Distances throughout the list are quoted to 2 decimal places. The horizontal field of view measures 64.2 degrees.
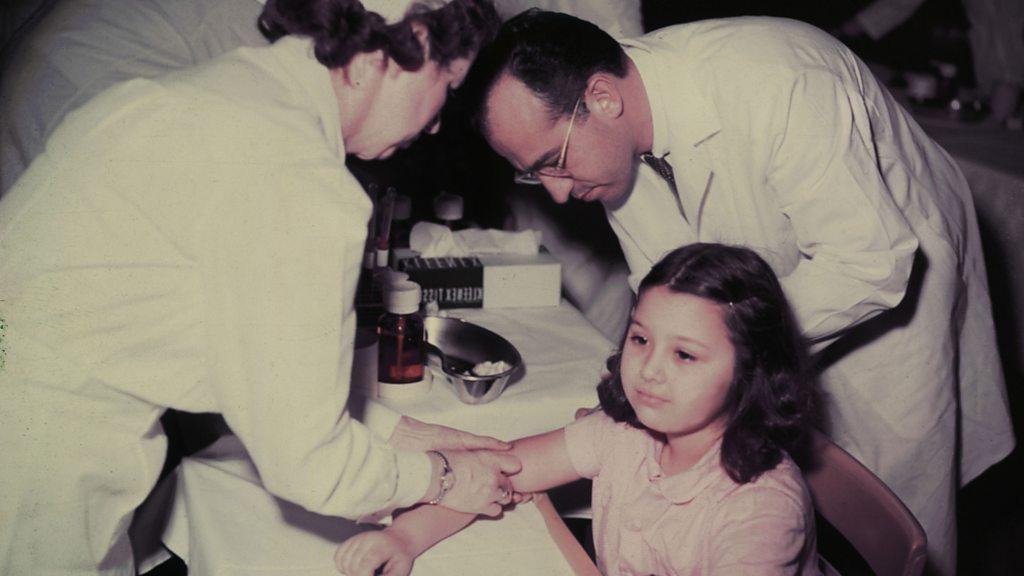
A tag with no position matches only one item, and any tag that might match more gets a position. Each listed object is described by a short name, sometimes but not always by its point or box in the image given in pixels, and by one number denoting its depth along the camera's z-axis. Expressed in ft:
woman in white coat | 3.18
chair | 3.72
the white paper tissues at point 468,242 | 6.65
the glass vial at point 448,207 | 7.54
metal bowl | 4.99
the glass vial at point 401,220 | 6.95
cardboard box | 6.29
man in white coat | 5.01
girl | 3.97
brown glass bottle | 5.12
